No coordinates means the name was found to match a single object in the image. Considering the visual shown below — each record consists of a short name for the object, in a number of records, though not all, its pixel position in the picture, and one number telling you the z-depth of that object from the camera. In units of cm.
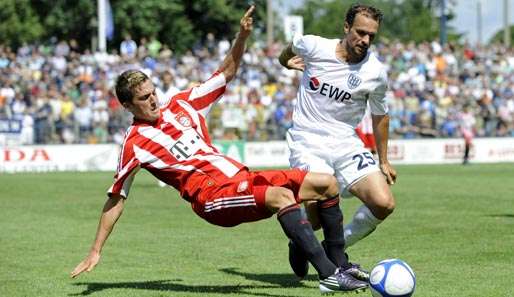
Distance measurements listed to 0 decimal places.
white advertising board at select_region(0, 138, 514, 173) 5837
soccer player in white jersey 1689
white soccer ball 1419
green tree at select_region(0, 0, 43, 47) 9619
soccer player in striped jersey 1490
